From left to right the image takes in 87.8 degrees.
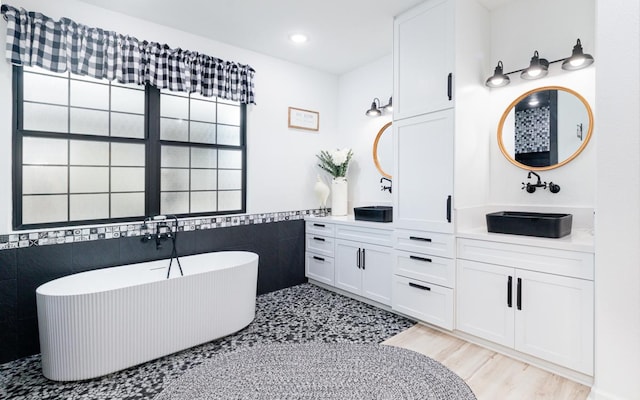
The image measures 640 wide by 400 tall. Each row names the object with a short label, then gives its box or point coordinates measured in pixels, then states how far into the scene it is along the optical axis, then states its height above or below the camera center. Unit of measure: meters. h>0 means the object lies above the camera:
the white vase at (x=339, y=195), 4.13 +0.04
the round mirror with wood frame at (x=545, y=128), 2.56 +0.59
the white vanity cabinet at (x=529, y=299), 2.06 -0.68
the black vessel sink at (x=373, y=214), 3.39 -0.16
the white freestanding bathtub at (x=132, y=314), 2.12 -0.84
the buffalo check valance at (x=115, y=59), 2.43 +1.20
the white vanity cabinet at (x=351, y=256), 3.29 -0.63
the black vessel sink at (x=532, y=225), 2.25 -0.18
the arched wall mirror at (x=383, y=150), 3.93 +0.59
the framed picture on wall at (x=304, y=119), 4.11 +1.01
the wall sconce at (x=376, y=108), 3.85 +1.06
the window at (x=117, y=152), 2.60 +0.42
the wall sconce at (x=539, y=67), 2.32 +1.00
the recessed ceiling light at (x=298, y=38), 3.37 +1.66
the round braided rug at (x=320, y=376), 1.96 -1.14
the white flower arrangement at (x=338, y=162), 4.12 +0.46
